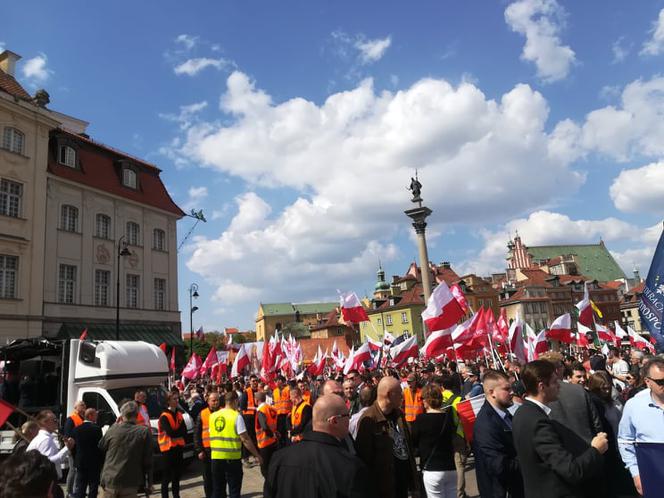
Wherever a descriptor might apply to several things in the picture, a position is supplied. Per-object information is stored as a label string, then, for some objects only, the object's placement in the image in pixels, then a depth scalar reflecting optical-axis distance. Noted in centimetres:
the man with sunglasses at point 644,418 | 414
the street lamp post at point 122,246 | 2994
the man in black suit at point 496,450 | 484
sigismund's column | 3244
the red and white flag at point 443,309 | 1497
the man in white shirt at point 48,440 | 620
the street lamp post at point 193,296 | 3533
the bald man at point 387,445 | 426
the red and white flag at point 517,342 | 1523
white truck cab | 1200
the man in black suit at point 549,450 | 353
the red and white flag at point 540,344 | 1858
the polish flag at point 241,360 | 2459
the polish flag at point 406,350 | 1917
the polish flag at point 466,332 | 1707
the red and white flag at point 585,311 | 1966
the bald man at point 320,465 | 292
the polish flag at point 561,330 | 1867
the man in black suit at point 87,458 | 815
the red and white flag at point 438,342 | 1577
